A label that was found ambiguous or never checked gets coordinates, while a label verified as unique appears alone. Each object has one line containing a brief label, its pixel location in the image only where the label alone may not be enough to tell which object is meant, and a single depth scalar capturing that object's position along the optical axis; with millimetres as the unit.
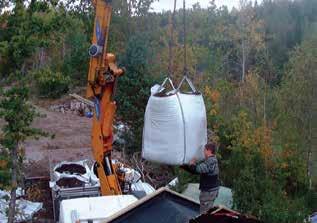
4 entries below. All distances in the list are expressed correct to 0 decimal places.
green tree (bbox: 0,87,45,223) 6418
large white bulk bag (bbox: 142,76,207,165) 5613
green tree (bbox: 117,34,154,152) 12102
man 5324
